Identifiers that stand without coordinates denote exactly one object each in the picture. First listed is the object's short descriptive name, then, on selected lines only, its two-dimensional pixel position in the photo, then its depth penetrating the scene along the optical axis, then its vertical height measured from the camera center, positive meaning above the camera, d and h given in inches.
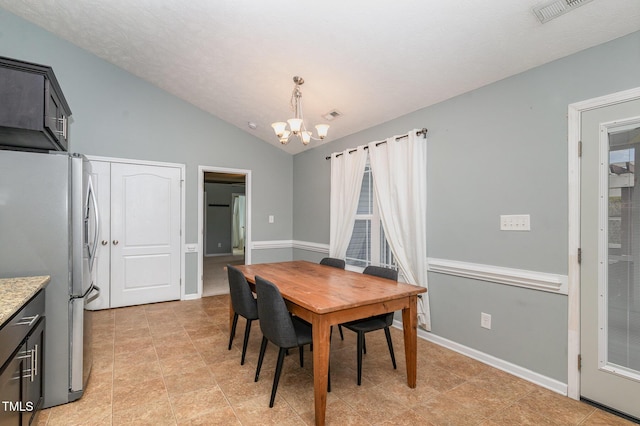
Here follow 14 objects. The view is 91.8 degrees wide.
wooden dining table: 73.5 -22.8
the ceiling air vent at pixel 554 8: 73.4 +50.0
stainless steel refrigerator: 78.7 -7.8
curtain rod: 127.9 +33.4
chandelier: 105.5 +28.8
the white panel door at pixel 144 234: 171.0 -12.1
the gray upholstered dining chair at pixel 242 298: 103.3 -29.1
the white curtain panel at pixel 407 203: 127.6 +4.1
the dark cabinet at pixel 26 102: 73.9 +27.5
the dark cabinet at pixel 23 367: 54.6 -31.3
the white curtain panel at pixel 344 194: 161.8 +10.0
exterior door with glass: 78.3 -11.8
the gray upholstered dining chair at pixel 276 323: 80.7 -29.3
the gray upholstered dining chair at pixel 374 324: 93.3 -35.3
